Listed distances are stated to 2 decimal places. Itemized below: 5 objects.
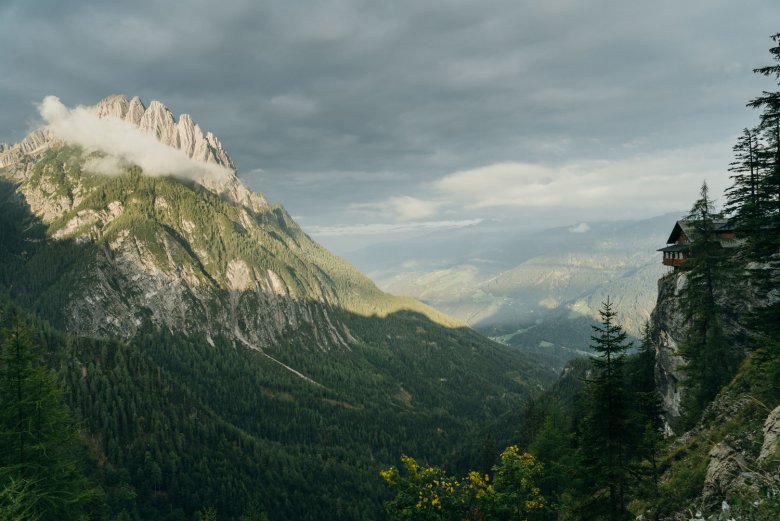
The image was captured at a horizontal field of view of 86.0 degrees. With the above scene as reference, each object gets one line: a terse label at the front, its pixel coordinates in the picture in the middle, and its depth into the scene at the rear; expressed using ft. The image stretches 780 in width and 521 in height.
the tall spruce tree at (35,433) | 92.63
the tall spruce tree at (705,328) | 148.87
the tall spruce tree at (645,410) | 84.43
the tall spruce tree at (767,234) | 99.30
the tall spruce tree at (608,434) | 84.99
